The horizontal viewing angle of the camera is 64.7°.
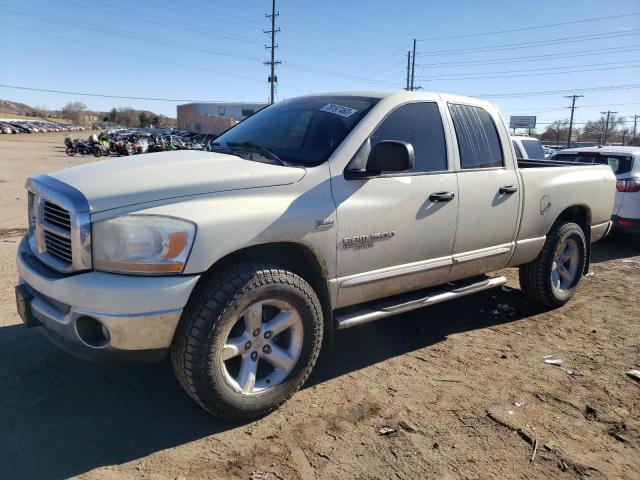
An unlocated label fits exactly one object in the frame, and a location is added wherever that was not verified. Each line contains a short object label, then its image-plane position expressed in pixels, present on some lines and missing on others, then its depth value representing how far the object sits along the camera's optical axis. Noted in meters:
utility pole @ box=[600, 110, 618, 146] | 77.95
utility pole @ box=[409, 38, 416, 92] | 54.62
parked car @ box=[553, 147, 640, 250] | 8.01
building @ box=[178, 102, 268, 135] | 81.31
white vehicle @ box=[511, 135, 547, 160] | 11.73
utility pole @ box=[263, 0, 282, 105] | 49.91
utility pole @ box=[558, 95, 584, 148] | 75.26
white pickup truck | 2.55
